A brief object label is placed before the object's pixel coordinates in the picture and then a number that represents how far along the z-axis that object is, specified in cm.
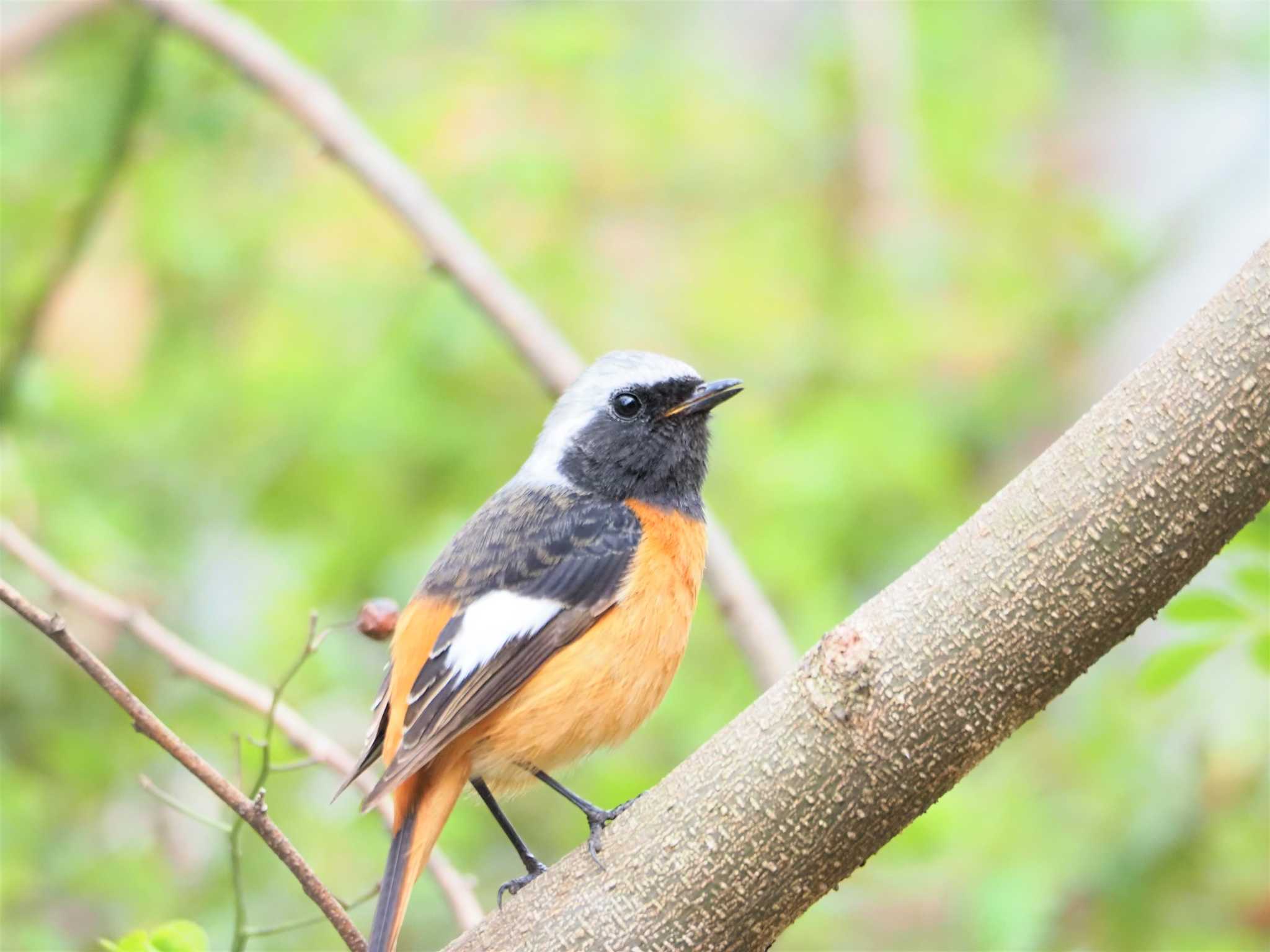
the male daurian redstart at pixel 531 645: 572
